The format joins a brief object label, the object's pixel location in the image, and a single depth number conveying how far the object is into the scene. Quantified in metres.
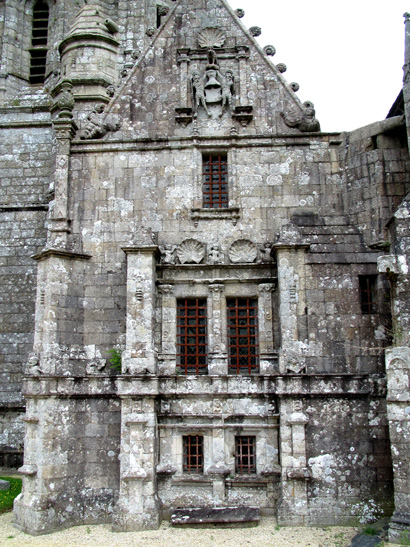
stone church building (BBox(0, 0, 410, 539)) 11.01
